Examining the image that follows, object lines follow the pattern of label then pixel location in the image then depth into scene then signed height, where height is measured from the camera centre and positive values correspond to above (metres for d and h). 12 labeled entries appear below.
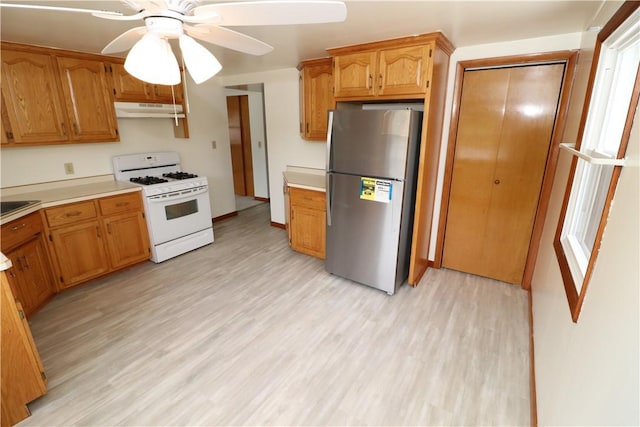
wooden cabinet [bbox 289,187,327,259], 3.27 -1.00
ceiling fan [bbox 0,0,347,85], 1.08 +0.42
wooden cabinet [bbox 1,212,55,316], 2.16 -1.01
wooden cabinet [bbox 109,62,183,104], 3.09 +0.42
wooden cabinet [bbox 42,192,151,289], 2.66 -1.00
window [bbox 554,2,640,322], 1.25 -0.09
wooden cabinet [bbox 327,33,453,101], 2.28 +0.49
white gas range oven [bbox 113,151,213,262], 3.21 -0.78
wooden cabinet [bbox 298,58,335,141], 3.20 +0.35
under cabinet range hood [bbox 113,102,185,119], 3.11 +0.20
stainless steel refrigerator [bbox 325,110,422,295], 2.40 -0.53
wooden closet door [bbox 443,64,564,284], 2.51 -0.31
